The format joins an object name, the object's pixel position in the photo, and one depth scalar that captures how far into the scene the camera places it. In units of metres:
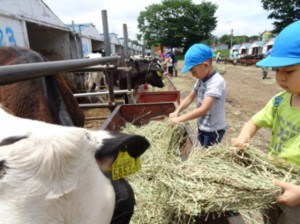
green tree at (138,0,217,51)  57.56
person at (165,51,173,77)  18.45
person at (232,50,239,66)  32.81
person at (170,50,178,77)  19.35
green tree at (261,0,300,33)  37.31
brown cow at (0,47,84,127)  2.48
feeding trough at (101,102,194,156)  4.15
